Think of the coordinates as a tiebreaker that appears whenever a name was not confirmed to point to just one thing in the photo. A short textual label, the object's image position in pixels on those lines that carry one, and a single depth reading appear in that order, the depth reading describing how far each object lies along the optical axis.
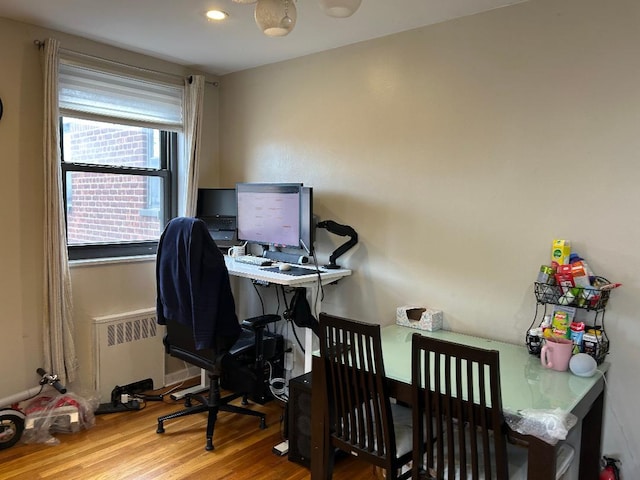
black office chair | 2.46
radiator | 3.15
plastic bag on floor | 2.68
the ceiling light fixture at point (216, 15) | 2.49
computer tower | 2.48
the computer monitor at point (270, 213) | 3.03
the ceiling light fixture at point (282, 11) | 1.55
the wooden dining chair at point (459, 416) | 1.53
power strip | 3.05
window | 3.06
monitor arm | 2.94
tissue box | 2.57
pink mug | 1.97
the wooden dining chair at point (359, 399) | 1.79
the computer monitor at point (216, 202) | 3.46
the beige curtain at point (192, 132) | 3.49
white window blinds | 2.96
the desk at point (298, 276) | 2.70
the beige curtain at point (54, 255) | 2.80
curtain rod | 2.79
